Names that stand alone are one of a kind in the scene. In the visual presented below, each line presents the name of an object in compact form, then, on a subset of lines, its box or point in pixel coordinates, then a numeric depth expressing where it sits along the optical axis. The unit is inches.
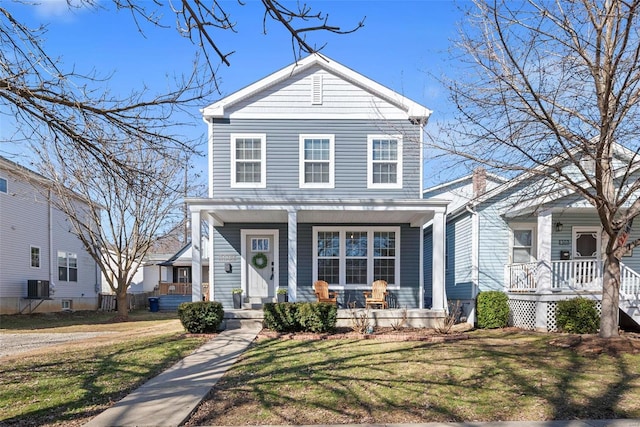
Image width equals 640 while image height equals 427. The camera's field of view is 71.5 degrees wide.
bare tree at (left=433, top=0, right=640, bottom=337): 289.4
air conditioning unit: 714.8
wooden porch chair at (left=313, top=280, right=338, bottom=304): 498.6
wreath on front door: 536.4
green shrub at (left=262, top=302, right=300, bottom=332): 429.4
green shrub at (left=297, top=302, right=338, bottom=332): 425.7
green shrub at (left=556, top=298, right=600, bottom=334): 421.1
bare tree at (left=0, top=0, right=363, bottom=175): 149.6
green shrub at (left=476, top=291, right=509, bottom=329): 480.7
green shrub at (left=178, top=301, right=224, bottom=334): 426.6
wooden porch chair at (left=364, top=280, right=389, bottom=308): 503.5
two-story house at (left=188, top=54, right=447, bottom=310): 518.0
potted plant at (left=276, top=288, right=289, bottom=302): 509.1
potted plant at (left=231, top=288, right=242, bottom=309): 504.1
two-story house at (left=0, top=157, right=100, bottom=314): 685.3
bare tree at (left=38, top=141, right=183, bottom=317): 625.3
